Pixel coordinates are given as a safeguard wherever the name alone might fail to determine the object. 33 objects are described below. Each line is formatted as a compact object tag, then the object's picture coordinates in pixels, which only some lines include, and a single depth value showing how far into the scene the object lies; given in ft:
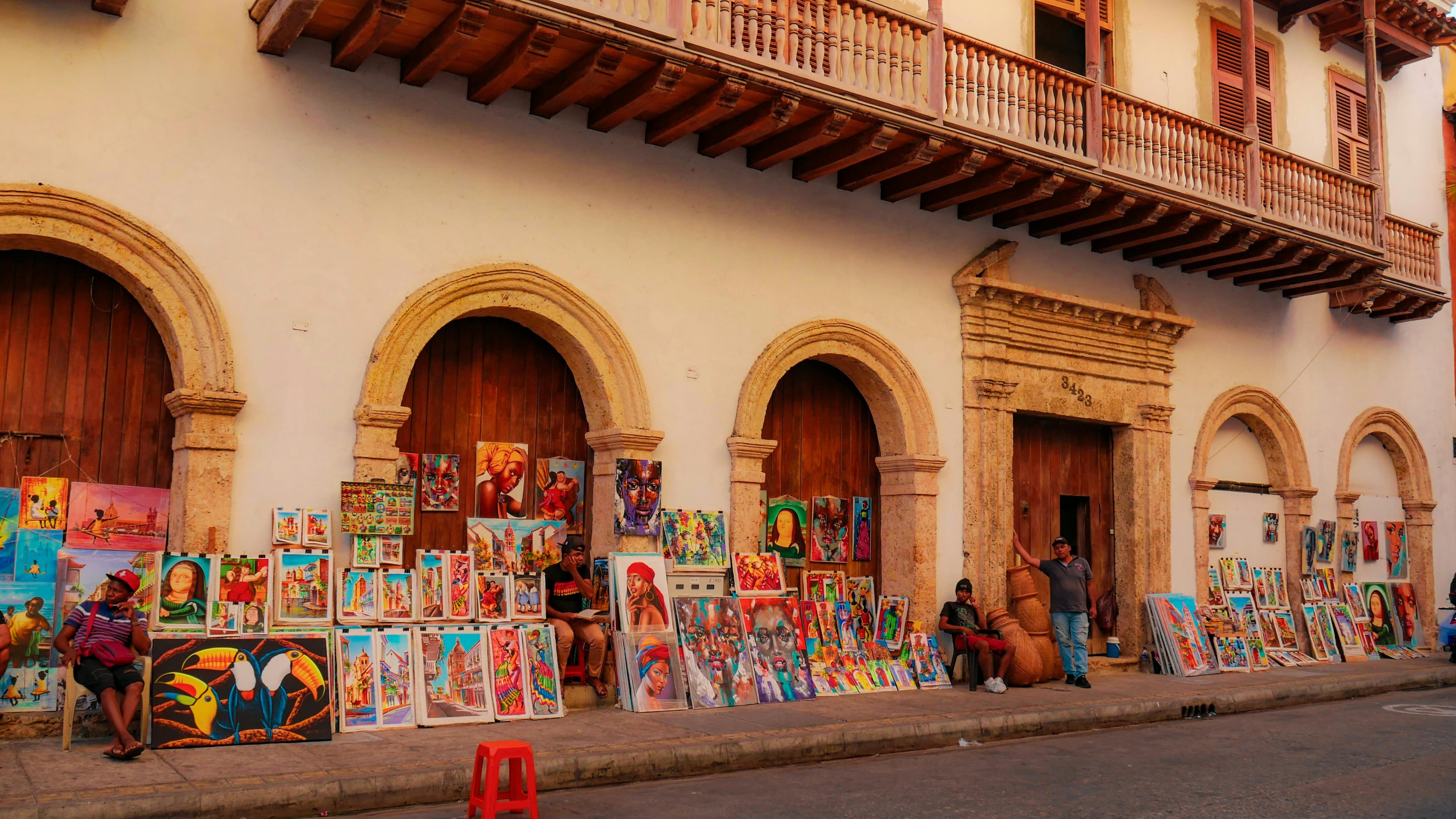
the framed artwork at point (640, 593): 30.78
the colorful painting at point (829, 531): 38.11
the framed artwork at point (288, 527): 26.78
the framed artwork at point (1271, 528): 50.26
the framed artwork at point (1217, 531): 47.80
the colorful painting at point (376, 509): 27.66
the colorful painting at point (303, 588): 26.43
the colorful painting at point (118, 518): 25.99
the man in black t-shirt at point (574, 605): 30.78
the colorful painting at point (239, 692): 23.34
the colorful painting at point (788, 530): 37.09
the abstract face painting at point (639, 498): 31.63
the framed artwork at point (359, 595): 27.53
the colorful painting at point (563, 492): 32.78
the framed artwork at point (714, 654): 31.30
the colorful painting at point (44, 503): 25.43
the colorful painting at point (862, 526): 39.11
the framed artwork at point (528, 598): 30.22
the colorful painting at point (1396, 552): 55.01
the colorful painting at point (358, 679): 25.88
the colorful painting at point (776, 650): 32.81
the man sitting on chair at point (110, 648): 22.27
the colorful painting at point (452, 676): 27.07
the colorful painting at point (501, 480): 31.63
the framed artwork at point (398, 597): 28.02
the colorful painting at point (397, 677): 26.37
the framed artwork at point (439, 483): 30.60
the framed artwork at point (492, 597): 29.53
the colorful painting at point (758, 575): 33.88
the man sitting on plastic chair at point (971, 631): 36.68
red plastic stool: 18.45
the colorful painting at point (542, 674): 28.60
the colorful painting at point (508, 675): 27.99
